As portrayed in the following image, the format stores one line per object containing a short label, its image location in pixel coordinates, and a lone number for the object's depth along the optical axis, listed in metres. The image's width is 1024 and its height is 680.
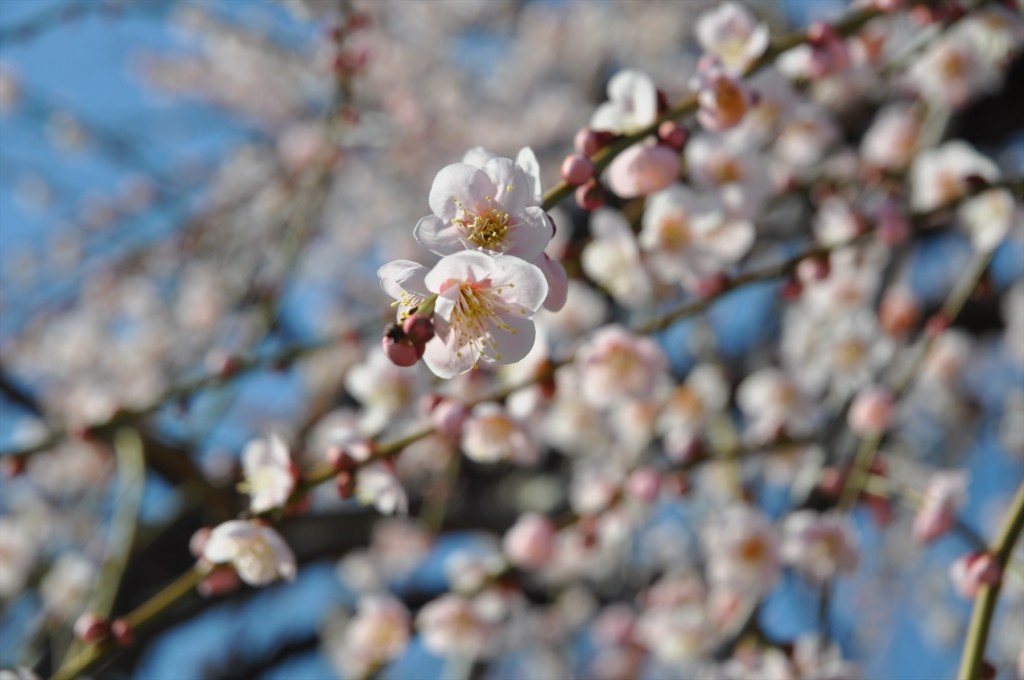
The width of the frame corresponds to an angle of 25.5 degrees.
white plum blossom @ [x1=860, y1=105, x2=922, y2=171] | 0.84
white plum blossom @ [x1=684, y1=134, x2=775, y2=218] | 0.55
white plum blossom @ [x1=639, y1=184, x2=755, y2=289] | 0.54
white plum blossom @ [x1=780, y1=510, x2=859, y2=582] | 0.57
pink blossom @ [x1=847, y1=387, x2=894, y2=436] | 0.59
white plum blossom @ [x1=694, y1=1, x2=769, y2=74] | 0.55
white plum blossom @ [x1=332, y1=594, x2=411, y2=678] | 0.58
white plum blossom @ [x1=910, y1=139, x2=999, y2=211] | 0.65
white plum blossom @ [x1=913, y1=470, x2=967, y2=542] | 0.53
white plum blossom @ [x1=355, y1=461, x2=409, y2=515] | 0.49
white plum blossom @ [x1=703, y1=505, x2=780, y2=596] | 0.59
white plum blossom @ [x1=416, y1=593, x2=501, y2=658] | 0.57
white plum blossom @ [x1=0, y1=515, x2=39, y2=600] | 0.73
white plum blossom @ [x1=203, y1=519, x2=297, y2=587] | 0.46
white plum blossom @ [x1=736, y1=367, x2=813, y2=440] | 0.72
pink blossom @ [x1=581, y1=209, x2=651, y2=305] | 0.54
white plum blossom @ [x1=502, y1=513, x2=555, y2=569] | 0.58
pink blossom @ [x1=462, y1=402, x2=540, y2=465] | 0.52
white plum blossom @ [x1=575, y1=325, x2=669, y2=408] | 0.55
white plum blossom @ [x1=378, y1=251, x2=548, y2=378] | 0.40
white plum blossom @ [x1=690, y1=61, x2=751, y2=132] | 0.48
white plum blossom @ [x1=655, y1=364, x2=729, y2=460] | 0.78
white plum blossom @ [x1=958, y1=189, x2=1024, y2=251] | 0.58
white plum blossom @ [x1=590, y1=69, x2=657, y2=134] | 0.48
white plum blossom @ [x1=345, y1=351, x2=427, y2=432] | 0.57
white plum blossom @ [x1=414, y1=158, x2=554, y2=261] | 0.41
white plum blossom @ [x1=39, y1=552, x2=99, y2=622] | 0.80
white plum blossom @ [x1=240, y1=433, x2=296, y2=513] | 0.48
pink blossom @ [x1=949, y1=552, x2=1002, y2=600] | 0.47
